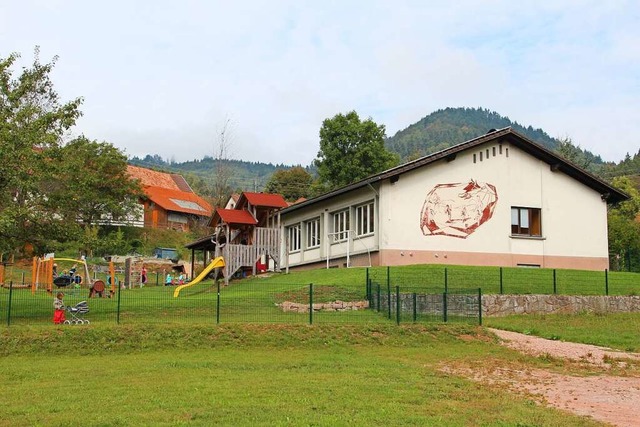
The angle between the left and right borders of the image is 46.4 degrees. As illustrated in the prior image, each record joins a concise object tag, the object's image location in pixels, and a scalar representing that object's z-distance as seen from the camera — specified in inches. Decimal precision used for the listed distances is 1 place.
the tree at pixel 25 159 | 908.0
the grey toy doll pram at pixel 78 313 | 866.8
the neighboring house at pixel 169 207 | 3129.9
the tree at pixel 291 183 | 3694.9
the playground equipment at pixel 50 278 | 1307.3
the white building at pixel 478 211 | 1371.8
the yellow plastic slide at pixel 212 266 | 1462.8
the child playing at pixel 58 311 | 856.9
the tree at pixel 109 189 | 2453.2
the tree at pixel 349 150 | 2650.1
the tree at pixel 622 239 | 1795.0
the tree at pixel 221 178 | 2715.1
